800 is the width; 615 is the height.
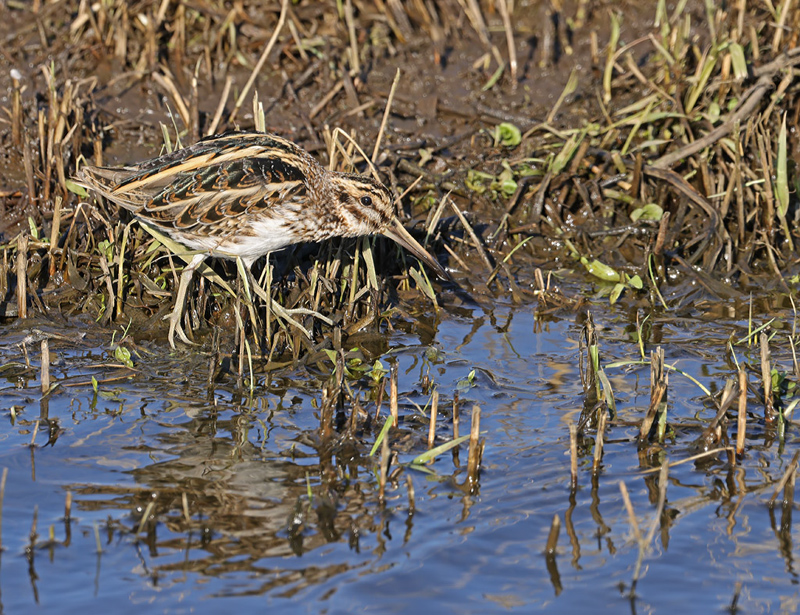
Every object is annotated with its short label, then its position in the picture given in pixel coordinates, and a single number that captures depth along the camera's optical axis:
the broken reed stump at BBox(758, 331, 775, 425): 9.84
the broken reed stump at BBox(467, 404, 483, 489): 8.85
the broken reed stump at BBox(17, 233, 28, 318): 11.79
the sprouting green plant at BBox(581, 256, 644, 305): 13.12
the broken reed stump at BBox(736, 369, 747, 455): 9.33
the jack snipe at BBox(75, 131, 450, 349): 11.20
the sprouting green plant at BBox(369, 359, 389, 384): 11.03
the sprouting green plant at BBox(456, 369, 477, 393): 11.00
